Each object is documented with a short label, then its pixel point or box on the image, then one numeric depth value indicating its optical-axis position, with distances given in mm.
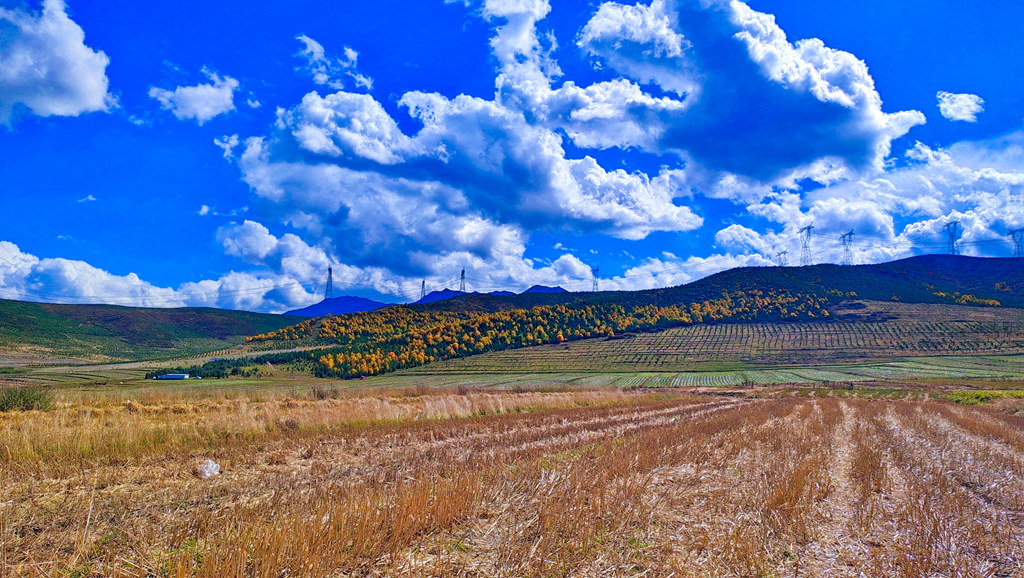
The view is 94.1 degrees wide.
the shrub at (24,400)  15906
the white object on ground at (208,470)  8961
